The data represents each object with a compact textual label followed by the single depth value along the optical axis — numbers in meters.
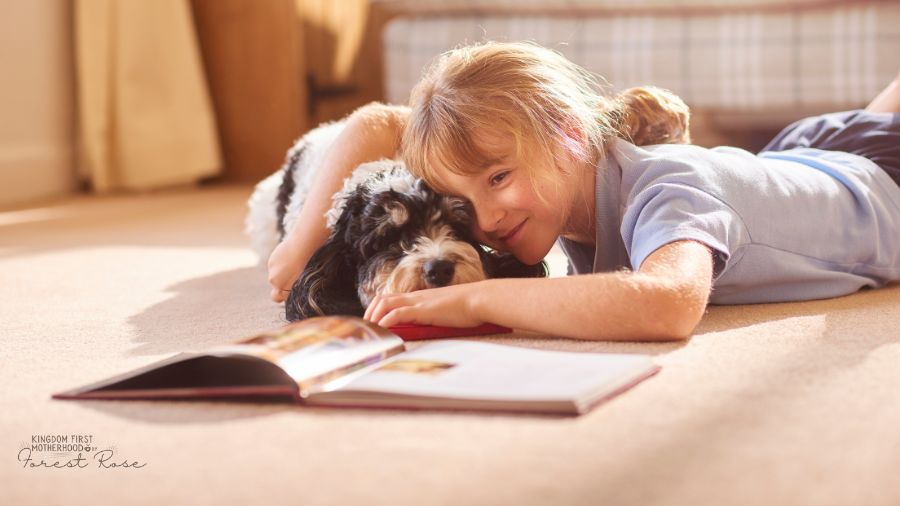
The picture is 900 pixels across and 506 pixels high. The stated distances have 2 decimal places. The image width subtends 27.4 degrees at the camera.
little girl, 1.78
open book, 1.57
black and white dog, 1.90
